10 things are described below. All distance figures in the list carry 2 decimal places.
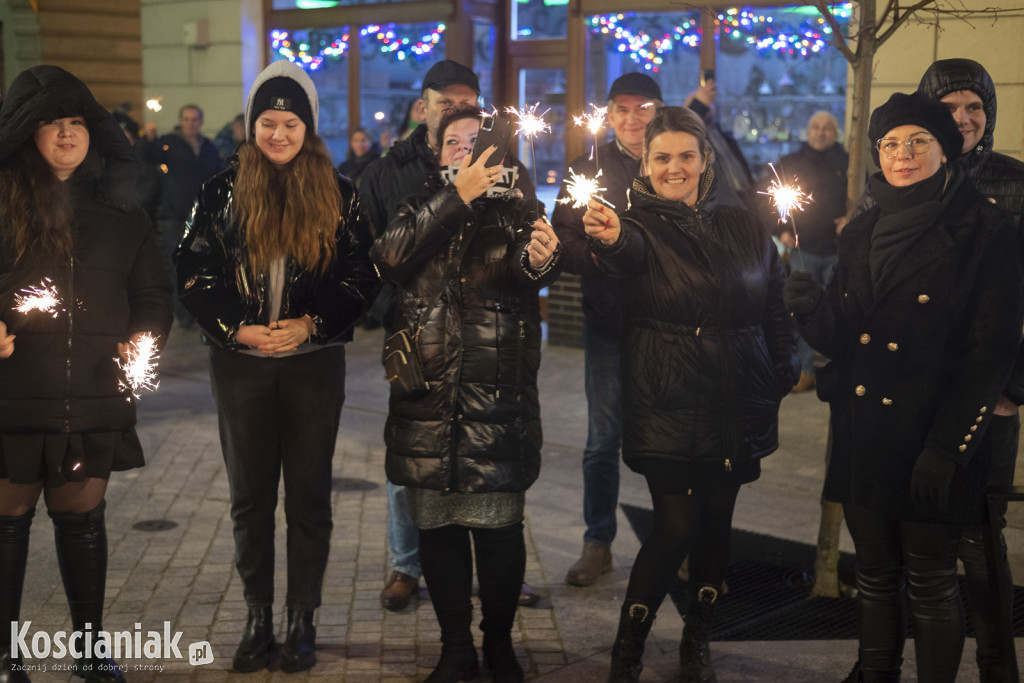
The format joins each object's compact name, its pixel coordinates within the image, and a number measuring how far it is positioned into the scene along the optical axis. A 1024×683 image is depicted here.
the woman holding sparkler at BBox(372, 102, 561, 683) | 4.04
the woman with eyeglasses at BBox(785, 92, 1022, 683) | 3.68
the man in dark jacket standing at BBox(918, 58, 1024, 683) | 3.93
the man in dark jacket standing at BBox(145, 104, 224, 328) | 12.97
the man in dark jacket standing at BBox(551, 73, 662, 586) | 5.09
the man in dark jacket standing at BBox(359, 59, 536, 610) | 4.93
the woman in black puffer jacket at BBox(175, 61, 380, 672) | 4.32
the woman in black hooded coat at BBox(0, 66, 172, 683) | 3.99
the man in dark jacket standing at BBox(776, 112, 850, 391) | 9.77
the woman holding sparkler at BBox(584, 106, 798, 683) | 4.12
